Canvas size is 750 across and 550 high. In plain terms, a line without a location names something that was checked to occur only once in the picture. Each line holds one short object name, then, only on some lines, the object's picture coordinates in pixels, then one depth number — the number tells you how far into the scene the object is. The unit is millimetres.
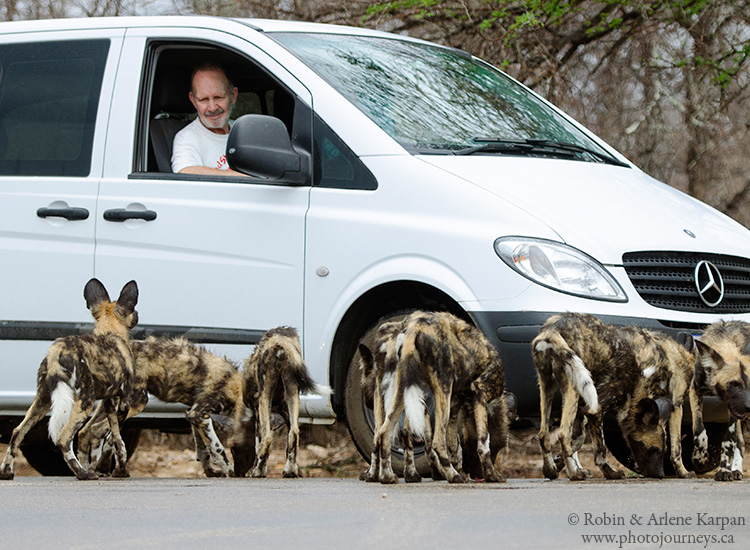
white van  13945
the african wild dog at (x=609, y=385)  13469
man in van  16906
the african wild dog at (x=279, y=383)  14570
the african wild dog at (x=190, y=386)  15273
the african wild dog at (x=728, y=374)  13867
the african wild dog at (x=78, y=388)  14203
